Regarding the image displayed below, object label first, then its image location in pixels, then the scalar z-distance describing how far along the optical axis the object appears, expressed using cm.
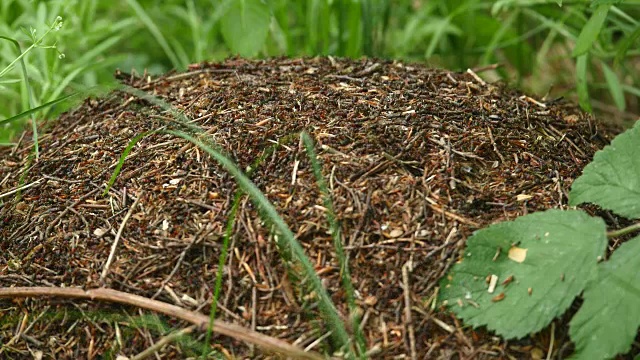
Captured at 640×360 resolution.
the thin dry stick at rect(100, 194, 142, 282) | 83
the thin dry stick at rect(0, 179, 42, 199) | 89
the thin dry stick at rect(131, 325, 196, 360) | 79
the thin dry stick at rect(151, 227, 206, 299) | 82
